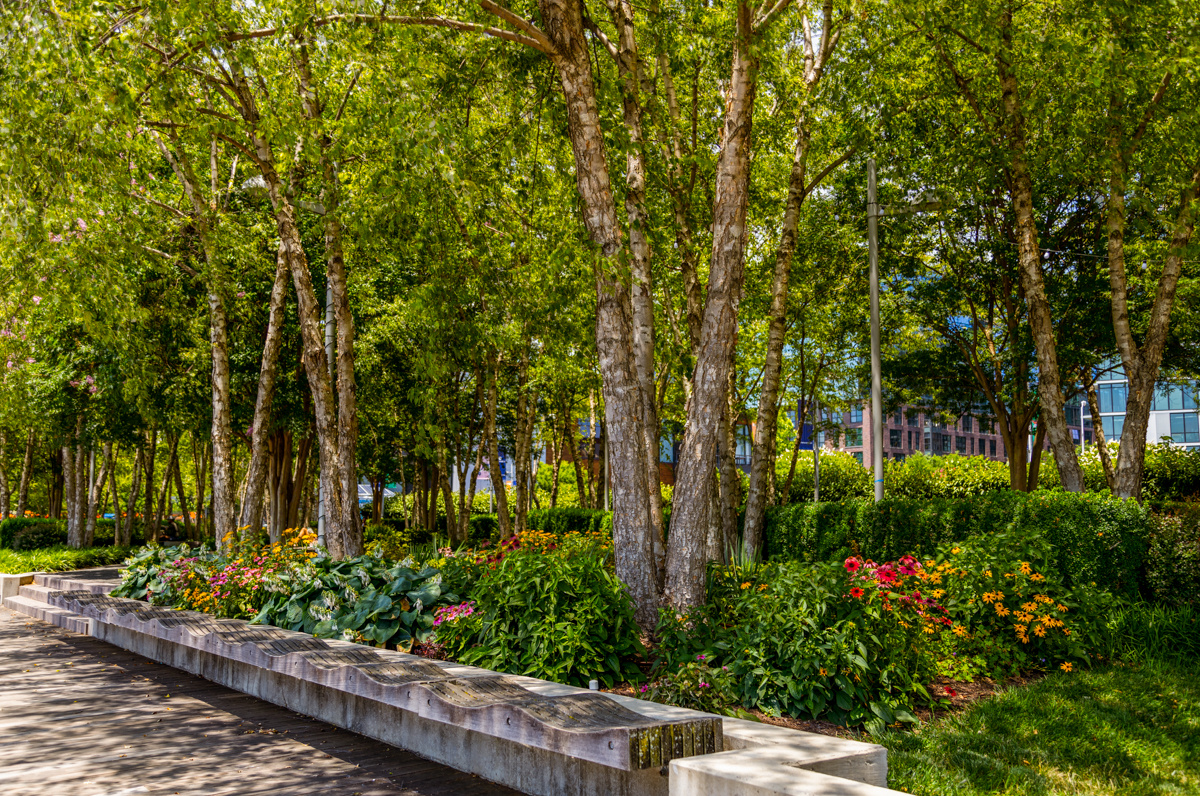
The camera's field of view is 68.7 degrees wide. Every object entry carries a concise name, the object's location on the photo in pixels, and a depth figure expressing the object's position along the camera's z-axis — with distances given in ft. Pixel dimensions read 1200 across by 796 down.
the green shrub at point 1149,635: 27.37
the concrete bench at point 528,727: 13.69
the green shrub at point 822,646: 19.60
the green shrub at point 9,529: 86.17
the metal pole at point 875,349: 47.37
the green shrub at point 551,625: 21.74
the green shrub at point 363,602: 26.37
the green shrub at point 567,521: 68.28
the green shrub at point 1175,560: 31.30
